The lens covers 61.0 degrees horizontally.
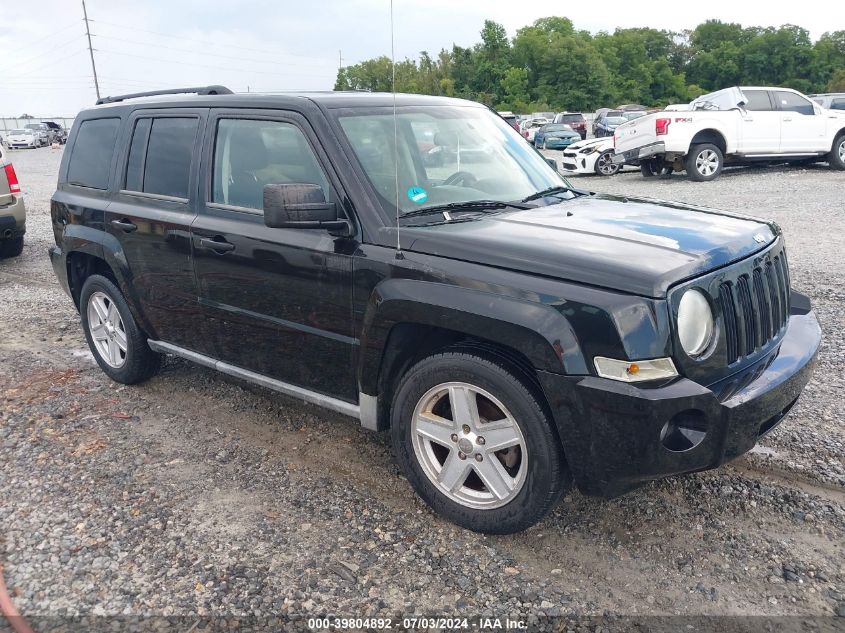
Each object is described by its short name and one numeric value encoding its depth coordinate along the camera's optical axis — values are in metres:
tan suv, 9.31
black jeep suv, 2.69
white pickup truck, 15.35
